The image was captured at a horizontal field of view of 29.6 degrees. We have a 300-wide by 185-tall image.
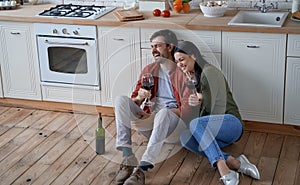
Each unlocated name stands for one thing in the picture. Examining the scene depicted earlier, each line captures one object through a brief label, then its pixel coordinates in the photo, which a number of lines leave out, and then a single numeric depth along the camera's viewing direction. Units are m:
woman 3.75
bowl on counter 4.41
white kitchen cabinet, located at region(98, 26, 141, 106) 4.50
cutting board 4.46
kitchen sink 4.47
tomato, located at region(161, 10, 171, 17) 4.48
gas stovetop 4.64
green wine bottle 4.03
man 3.70
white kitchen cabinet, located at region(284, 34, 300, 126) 4.06
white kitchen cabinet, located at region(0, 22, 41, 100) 4.79
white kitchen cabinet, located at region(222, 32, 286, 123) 4.14
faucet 4.56
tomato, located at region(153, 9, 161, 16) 4.53
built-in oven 4.60
